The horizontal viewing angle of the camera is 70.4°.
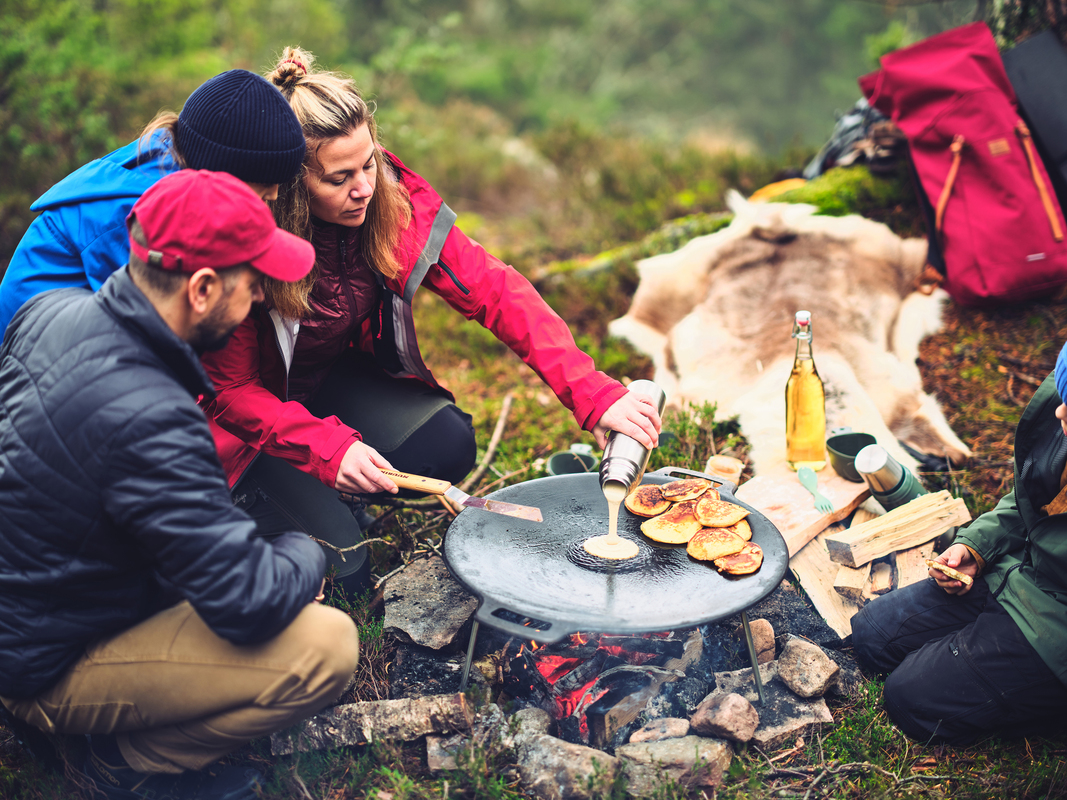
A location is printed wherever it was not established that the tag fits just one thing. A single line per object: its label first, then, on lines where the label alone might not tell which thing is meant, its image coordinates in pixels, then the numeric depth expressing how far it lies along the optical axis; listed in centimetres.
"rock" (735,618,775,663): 285
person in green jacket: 239
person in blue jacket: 229
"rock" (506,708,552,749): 247
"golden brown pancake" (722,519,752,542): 267
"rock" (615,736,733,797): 232
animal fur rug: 402
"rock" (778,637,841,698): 262
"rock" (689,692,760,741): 243
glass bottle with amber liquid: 351
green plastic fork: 329
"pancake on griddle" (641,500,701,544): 271
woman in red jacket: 266
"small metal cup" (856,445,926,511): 319
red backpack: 436
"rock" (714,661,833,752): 251
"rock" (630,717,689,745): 248
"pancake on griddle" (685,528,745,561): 257
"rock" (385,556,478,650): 284
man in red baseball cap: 180
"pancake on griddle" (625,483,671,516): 288
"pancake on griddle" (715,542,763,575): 247
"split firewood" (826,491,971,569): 310
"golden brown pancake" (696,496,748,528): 274
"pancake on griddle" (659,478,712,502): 292
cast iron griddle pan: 221
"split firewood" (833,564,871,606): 306
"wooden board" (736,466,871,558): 321
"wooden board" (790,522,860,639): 303
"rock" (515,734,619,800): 228
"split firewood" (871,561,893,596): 311
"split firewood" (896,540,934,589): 312
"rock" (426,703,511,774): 244
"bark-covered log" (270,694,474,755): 249
